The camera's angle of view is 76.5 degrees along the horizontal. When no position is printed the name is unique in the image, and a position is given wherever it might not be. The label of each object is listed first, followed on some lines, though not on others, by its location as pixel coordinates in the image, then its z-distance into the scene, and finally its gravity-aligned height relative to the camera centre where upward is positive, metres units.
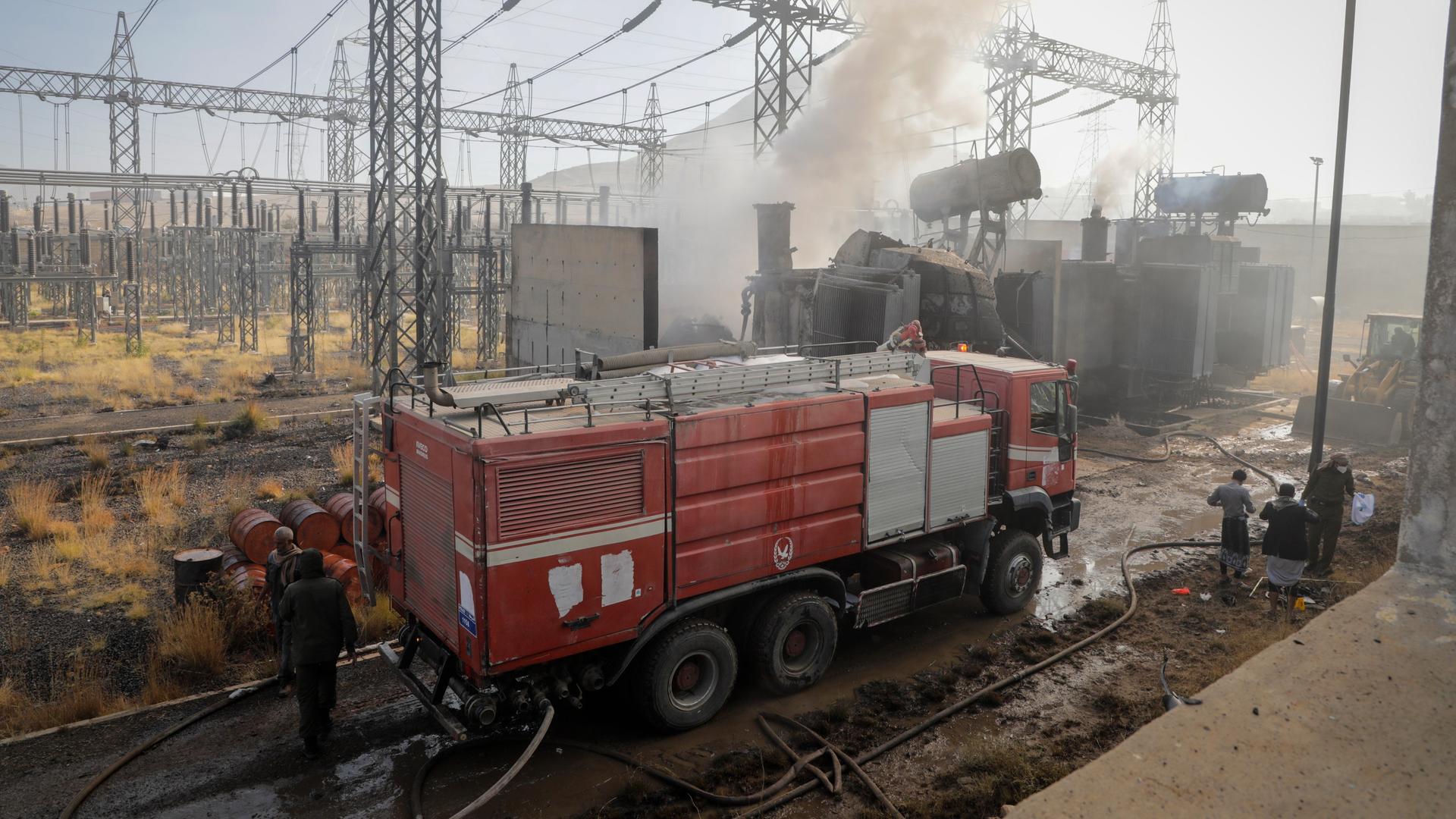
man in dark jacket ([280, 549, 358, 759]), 6.42 -2.32
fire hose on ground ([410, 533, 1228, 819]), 5.89 -3.07
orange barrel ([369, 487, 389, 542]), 10.14 -2.18
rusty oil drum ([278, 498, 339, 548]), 9.59 -2.31
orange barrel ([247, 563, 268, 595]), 8.80 -2.65
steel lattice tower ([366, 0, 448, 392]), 16.33 +2.63
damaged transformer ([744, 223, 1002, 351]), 15.80 +0.32
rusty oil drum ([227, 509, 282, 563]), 9.36 -2.36
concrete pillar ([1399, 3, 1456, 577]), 4.67 -0.36
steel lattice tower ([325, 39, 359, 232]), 43.56 +8.66
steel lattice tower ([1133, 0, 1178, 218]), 40.06 +9.39
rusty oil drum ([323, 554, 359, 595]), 8.98 -2.59
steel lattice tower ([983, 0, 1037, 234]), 28.67 +7.56
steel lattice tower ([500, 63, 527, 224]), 42.97 +8.12
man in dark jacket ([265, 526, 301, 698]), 7.46 -2.13
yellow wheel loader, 18.81 -1.27
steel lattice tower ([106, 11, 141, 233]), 35.09 +6.94
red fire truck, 5.89 -1.53
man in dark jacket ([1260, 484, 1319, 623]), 9.44 -2.18
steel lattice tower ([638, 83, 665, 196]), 43.81 +7.22
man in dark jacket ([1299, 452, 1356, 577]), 10.57 -1.94
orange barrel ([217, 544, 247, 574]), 9.26 -2.60
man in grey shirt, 10.18 -2.14
